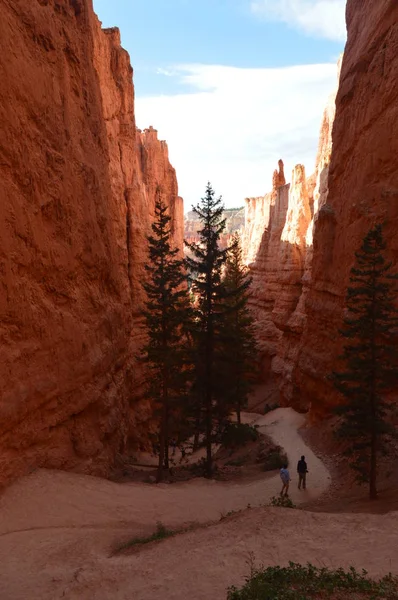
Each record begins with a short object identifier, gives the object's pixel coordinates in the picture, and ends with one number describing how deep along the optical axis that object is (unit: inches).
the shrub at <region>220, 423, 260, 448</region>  739.4
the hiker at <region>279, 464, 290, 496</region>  576.1
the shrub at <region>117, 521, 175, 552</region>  362.9
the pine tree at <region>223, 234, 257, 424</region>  747.4
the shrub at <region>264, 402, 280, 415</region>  1295.5
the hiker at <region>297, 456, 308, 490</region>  606.5
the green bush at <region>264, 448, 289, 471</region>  726.7
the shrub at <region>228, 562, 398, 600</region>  229.6
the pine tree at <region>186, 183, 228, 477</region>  714.2
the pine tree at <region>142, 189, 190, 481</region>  730.2
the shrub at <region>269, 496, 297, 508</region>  454.9
